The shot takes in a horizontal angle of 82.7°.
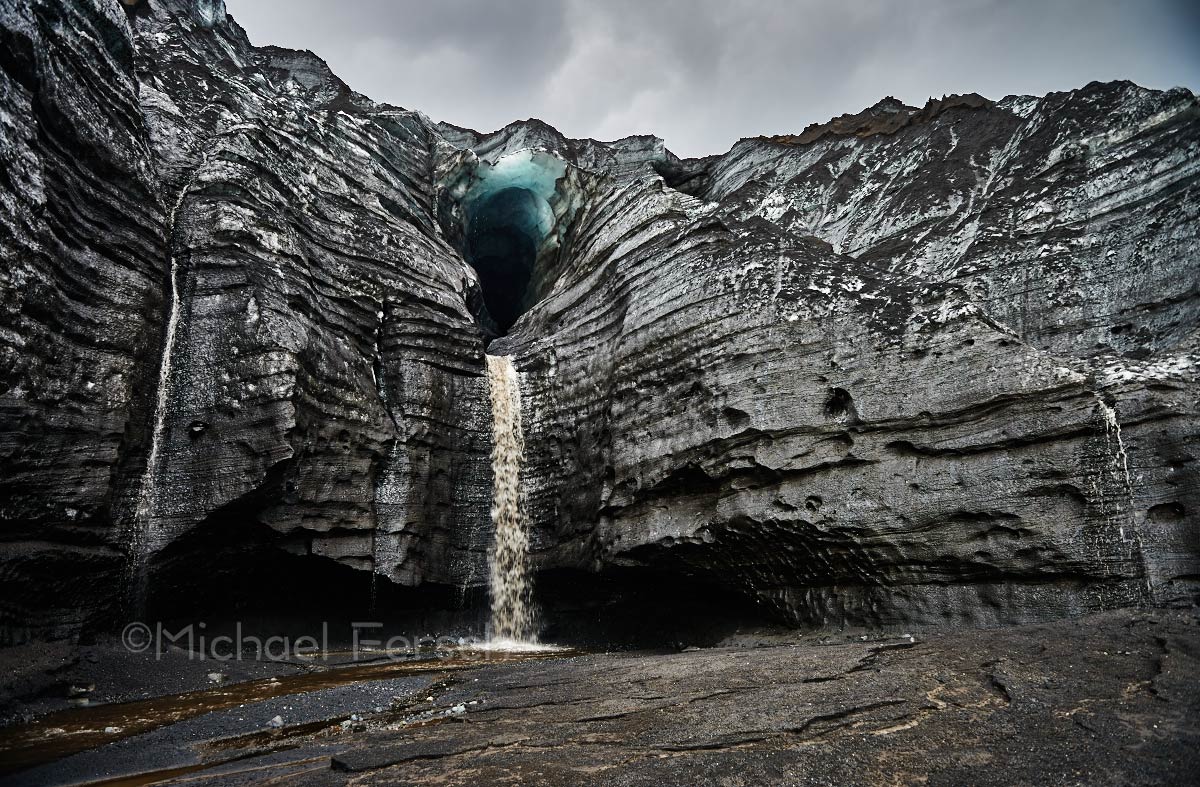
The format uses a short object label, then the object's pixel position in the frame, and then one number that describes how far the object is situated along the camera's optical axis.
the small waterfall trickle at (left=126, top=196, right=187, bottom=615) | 11.10
